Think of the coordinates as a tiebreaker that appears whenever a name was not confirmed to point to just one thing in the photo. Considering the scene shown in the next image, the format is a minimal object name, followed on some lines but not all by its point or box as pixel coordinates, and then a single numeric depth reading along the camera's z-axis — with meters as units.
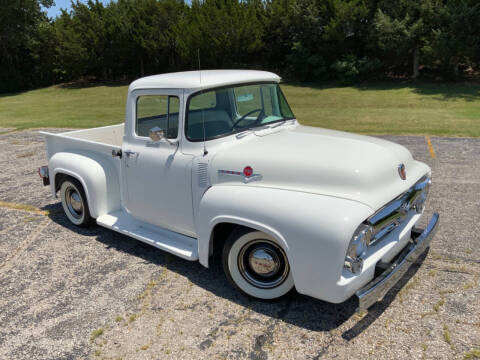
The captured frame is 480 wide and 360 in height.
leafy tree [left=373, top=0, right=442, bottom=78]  24.27
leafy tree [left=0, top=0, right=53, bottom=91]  37.81
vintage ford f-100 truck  3.15
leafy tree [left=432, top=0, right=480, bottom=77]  22.22
